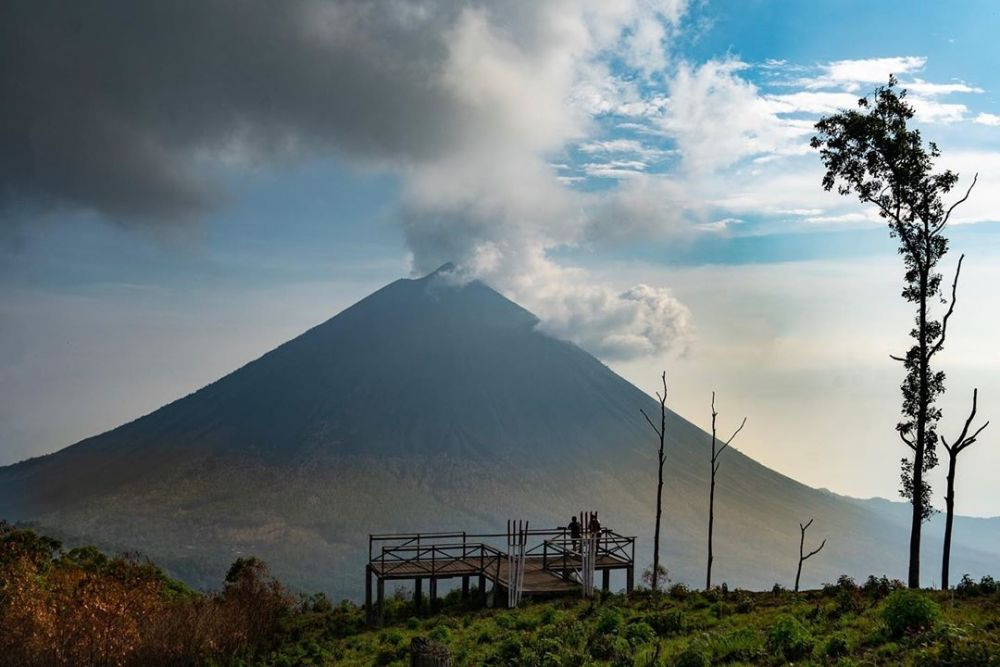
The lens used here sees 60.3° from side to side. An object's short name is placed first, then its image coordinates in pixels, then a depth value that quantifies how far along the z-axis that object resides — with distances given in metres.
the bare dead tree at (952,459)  26.03
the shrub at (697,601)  24.34
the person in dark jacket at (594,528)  32.16
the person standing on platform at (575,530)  32.16
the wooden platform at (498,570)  30.59
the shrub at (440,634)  24.19
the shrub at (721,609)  22.67
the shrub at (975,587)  21.38
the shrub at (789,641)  16.00
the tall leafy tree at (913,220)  27.06
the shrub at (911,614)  15.96
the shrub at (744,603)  22.89
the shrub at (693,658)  15.61
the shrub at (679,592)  26.97
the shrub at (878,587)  22.14
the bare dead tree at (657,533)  35.00
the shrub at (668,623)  20.59
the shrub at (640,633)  19.34
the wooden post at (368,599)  32.24
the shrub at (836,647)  15.62
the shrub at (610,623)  20.74
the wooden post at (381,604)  30.98
